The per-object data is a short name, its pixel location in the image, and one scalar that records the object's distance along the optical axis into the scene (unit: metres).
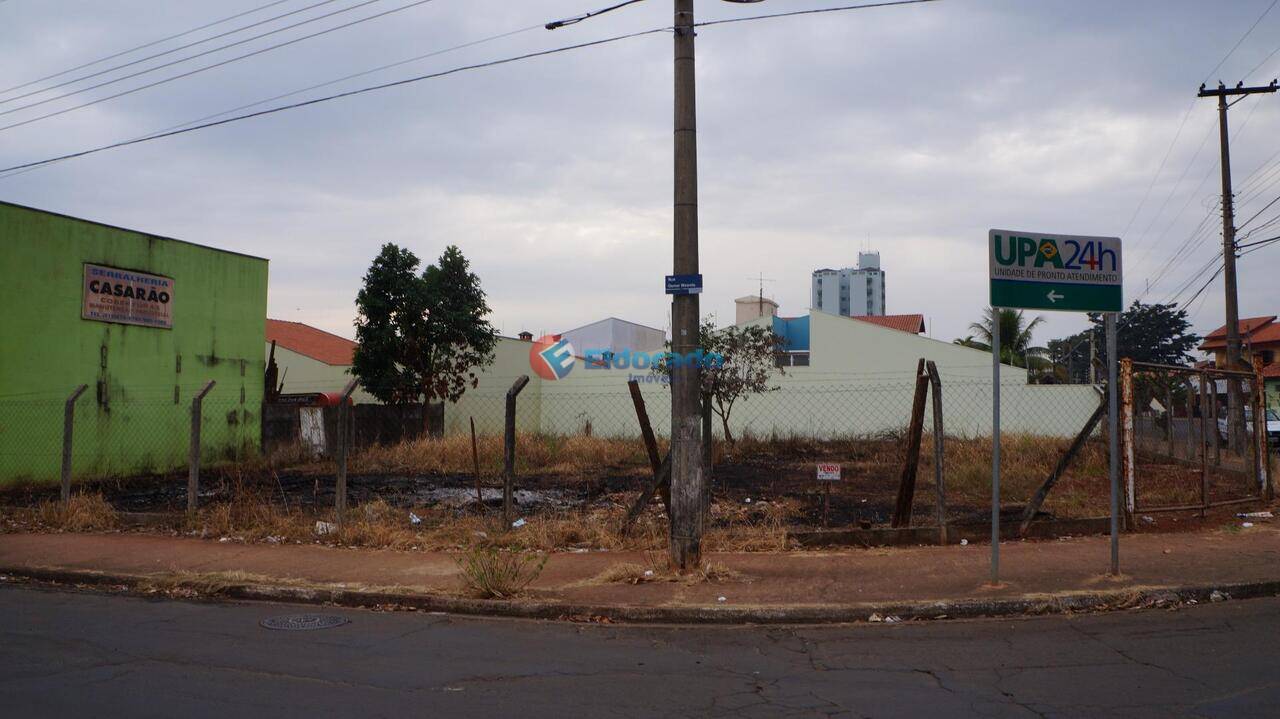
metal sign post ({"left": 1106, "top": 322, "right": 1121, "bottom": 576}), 7.83
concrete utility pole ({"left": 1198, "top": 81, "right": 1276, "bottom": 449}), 24.08
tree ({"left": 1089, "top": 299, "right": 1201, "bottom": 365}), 59.78
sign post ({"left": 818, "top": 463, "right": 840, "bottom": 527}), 9.44
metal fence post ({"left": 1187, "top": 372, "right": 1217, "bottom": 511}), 10.80
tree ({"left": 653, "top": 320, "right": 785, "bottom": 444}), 29.23
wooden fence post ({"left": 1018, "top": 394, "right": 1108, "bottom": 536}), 9.62
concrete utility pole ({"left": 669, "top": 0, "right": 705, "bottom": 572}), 8.38
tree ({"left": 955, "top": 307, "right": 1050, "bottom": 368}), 44.50
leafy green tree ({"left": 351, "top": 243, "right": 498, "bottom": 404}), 31.77
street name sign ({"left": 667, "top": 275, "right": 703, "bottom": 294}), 8.37
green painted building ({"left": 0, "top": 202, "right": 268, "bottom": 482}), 17.72
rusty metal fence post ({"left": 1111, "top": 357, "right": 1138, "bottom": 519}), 9.93
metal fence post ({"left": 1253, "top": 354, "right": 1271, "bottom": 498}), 12.01
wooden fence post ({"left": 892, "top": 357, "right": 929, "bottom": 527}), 9.55
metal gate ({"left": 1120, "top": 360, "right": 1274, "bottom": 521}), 10.43
